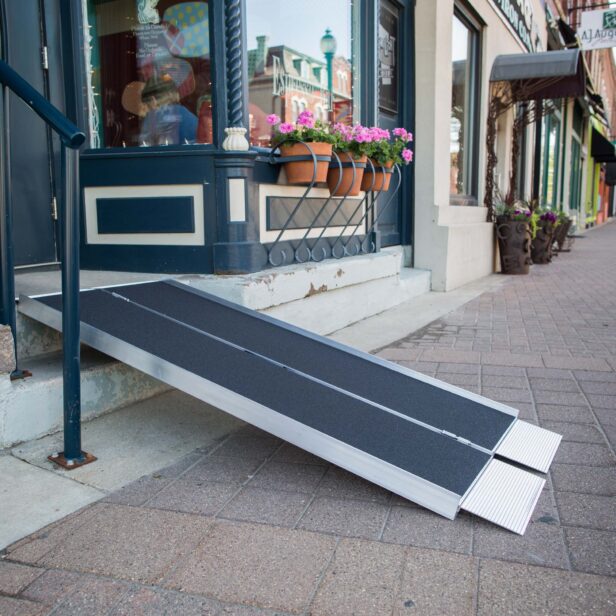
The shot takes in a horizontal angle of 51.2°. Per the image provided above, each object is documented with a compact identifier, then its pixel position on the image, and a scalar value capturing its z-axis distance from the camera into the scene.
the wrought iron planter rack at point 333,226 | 4.79
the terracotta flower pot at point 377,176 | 5.54
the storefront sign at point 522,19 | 10.43
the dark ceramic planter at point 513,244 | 9.65
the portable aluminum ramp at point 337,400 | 2.30
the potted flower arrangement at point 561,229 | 13.02
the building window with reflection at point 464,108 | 8.80
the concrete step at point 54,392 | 2.67
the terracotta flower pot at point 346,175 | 5.12
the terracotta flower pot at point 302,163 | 4.66
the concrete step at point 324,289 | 4.15
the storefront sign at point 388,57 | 7.01
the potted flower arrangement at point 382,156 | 5.30
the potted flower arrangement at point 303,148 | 4.66
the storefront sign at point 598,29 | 16.73
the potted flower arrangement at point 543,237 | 11.17
